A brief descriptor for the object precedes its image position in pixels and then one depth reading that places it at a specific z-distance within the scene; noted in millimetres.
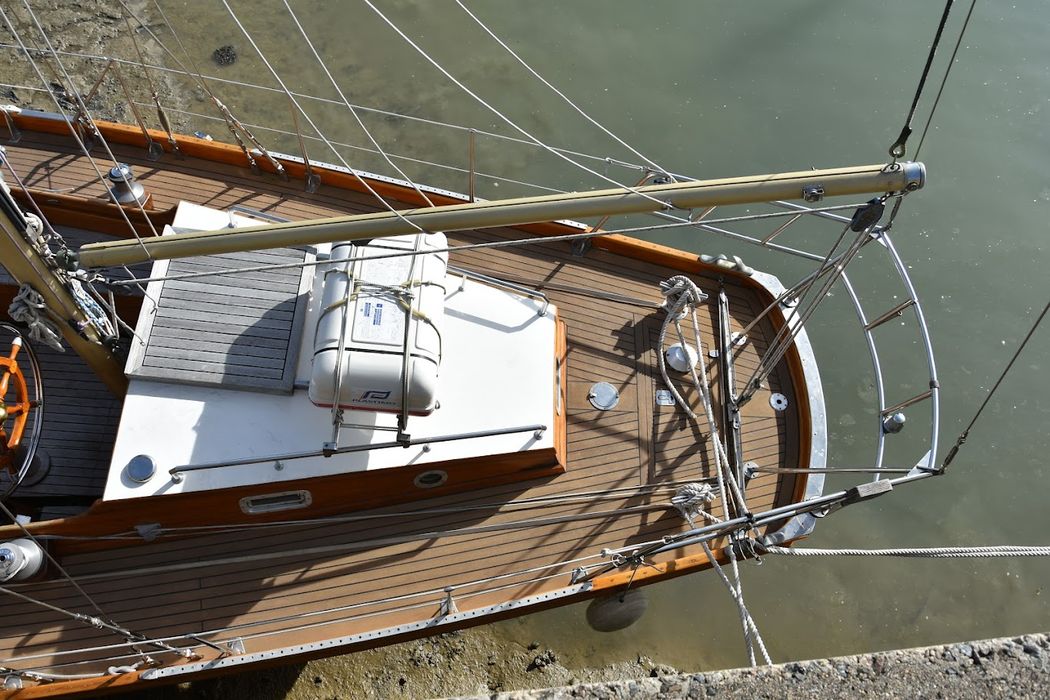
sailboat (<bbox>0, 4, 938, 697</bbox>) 4910
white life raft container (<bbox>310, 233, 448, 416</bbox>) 4895
